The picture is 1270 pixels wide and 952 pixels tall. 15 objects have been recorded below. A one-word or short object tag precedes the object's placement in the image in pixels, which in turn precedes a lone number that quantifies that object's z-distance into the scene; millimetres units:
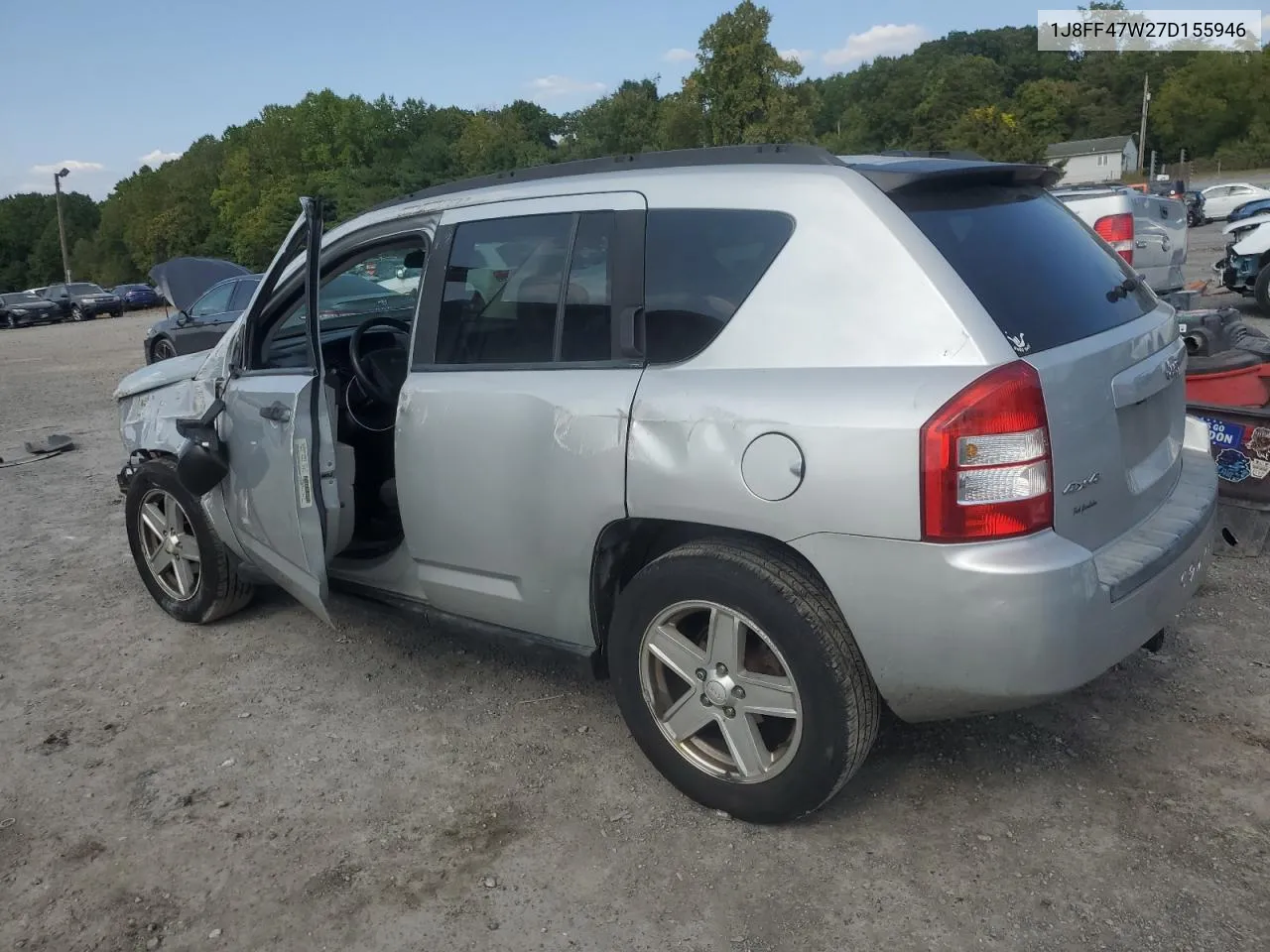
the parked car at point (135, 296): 43656
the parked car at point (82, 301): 41188
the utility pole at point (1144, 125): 78875
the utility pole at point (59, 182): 60003
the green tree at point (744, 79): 53125
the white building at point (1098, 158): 82062
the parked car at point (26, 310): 39750
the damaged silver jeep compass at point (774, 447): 2508
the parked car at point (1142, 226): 9477
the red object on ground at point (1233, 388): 4910
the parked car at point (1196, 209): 34438
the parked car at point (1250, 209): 24297
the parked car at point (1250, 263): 12406
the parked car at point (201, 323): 14289
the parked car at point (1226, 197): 35844
